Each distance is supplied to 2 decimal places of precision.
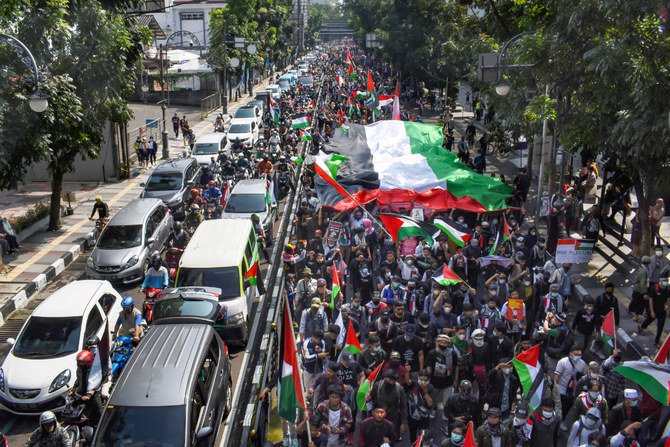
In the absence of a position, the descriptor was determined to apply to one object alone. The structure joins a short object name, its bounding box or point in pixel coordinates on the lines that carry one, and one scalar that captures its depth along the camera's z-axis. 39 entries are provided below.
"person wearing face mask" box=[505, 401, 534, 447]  9.45
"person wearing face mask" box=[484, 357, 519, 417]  10.27
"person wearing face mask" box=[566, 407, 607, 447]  8.92
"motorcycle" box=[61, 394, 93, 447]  9.80
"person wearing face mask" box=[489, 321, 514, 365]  10.81
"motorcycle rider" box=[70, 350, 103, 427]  10.40
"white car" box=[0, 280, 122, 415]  11.46
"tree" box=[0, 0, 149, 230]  18.72
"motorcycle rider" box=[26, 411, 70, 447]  9.23
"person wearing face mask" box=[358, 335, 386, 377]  10.64
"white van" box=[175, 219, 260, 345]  13.76
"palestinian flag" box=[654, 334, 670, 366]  10.05
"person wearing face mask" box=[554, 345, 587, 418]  10.48
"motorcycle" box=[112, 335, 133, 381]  11.95
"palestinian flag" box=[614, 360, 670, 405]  9.40
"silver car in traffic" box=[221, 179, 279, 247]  19.94
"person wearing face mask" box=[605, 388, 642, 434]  9.39
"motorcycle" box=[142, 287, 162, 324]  14.52
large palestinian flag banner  19.17
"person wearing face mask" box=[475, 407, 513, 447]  8.90
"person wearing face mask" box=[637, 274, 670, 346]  13.62
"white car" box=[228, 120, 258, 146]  37.00
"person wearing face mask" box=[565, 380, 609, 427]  9.52
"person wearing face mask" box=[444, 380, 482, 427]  9.62
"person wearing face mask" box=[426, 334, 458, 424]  10.65
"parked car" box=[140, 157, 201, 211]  23.03
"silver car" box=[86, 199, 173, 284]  17.44
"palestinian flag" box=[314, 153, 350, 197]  19.57
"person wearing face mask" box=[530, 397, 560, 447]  9.46
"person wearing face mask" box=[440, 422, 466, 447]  8.73
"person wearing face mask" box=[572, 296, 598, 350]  12.51
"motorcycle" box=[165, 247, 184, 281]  17.12
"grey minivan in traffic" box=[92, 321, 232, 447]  9.00
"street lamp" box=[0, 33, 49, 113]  15.16
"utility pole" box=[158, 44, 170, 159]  35.22
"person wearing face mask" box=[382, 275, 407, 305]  12.84
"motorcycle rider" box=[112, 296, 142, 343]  13.18
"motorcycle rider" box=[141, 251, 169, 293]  15.09
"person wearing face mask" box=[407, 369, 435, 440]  10.02
